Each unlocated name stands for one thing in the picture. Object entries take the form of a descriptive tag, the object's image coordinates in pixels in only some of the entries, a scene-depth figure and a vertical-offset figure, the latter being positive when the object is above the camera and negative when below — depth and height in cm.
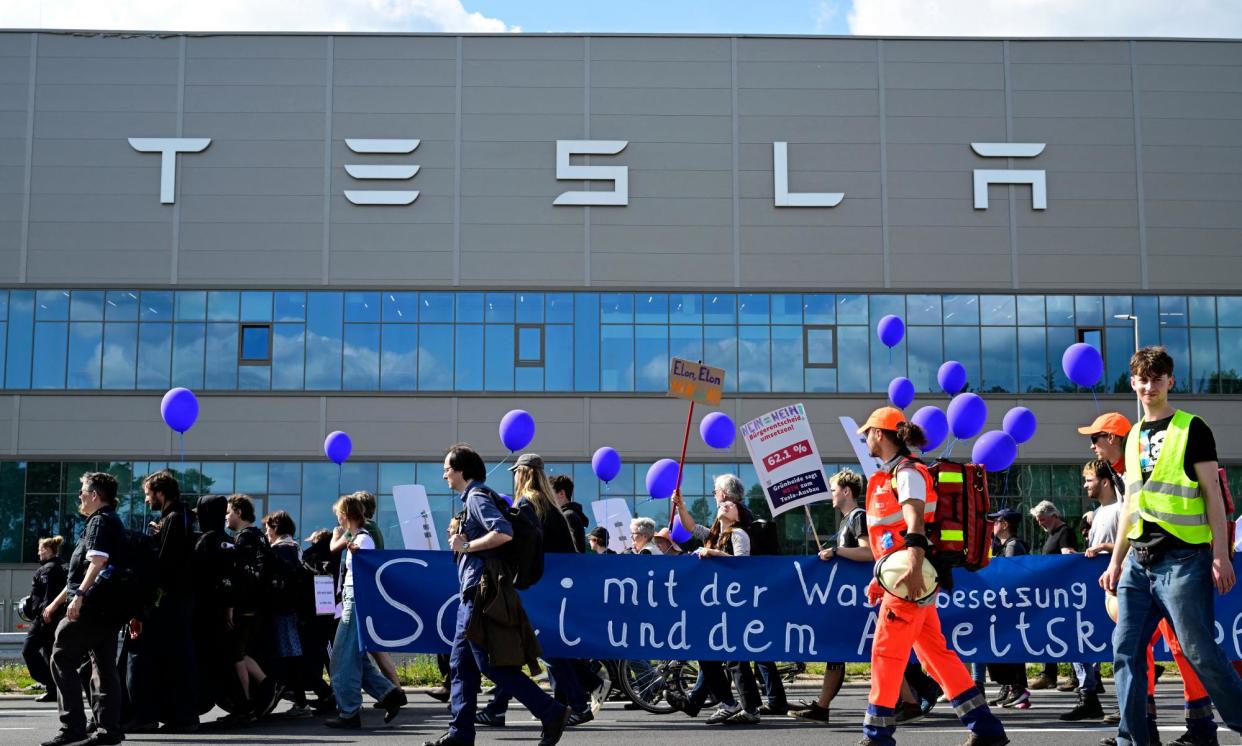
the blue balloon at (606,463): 2473 +25
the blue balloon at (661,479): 2259 -3
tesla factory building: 3362 +561
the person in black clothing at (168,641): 991 -118
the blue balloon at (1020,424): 2222 +85
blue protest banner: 1021 -98
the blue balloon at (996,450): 1875 +37
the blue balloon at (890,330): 2547 +271
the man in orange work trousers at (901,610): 728 -71
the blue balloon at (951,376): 2534 +185
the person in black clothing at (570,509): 1150 -27
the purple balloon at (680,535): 1847 -79
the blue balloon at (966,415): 2036 +91
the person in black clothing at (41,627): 1330 -145
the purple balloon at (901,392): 2503 +153
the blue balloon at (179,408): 2068 +103
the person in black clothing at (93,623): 893 -95
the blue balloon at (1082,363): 2112 +175
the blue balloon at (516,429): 2100 +73
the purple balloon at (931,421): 2114 +87
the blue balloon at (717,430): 1906 +65
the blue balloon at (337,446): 2627 +59
